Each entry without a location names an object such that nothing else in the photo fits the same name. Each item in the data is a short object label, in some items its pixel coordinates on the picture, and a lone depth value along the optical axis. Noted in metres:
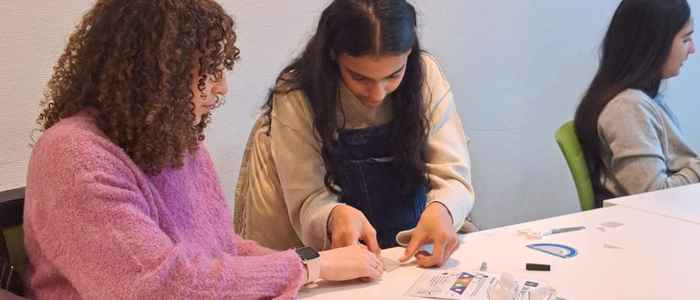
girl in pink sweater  0.93
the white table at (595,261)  1.21
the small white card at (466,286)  1.17
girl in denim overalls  1.50
